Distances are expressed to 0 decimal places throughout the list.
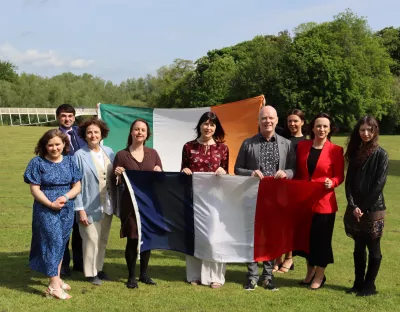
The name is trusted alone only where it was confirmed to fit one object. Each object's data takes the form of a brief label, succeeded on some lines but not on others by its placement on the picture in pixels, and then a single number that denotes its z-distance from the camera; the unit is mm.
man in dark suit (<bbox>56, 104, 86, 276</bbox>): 6395
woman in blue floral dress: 5391
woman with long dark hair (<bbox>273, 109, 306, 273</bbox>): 6639
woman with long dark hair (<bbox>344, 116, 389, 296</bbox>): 5449
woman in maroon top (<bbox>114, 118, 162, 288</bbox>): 5816
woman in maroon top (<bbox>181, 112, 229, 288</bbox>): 5852
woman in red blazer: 5738
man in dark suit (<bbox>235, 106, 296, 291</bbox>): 5781
